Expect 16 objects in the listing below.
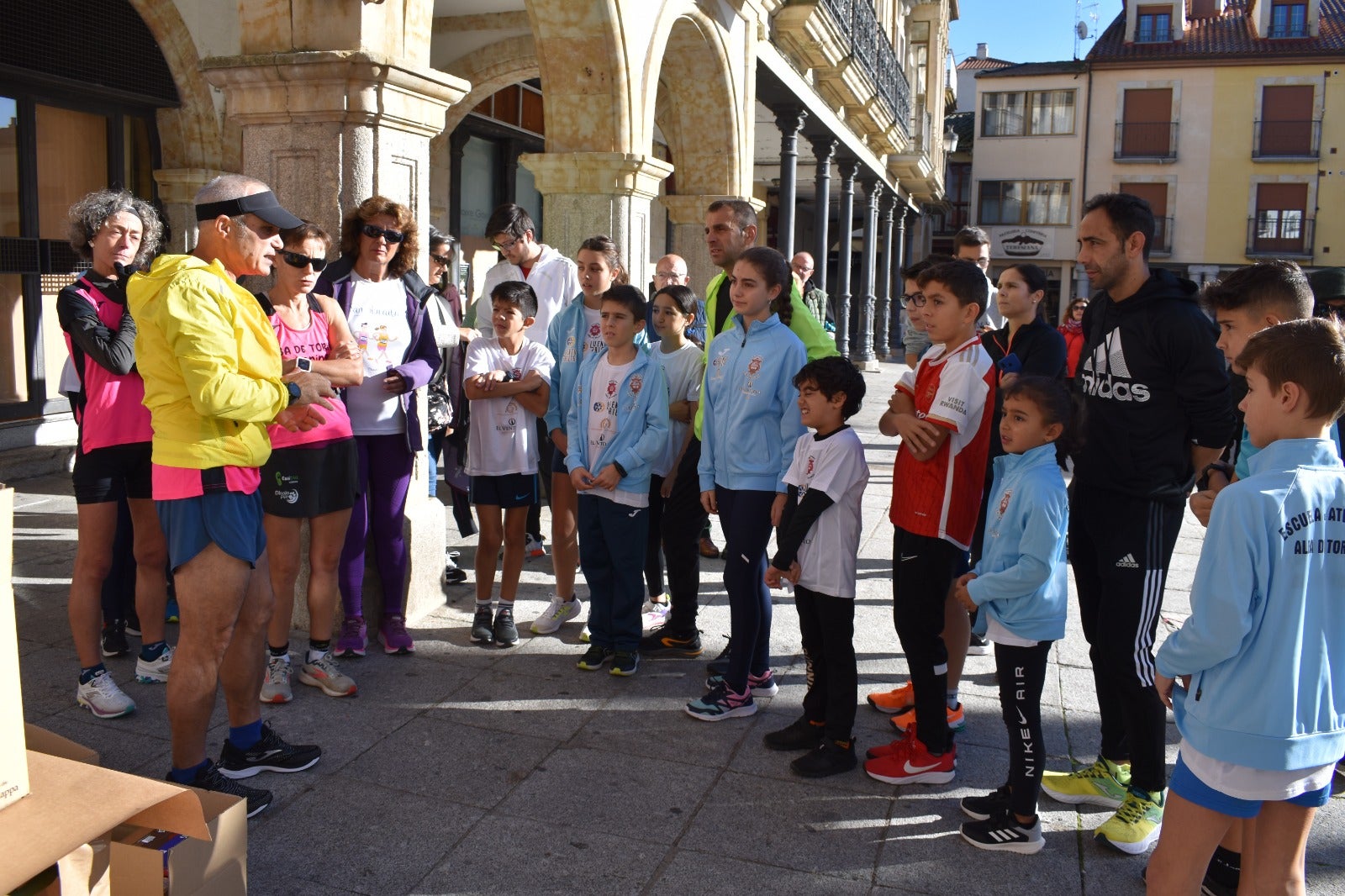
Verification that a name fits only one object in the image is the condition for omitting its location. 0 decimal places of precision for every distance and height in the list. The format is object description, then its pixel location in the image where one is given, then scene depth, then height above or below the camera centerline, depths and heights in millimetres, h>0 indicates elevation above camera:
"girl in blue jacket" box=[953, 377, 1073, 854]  3111 -680
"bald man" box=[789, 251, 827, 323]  8492 +522
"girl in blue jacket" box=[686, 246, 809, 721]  4008 -353
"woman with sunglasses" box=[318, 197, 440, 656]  4426 -167
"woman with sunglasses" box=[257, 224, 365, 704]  4031 -538
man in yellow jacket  2932 -235
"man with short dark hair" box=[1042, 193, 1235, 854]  3242 -301
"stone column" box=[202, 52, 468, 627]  4637 +952
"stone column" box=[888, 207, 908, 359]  32375 +2767
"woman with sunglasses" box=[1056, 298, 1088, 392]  8523 +99
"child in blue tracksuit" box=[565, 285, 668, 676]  4500 -515
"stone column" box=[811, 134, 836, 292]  17672 +2504
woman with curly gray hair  3951 -338
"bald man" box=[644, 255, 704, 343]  6523 +416
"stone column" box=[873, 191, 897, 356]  28250 +1599
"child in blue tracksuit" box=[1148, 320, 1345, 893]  2184 -546
